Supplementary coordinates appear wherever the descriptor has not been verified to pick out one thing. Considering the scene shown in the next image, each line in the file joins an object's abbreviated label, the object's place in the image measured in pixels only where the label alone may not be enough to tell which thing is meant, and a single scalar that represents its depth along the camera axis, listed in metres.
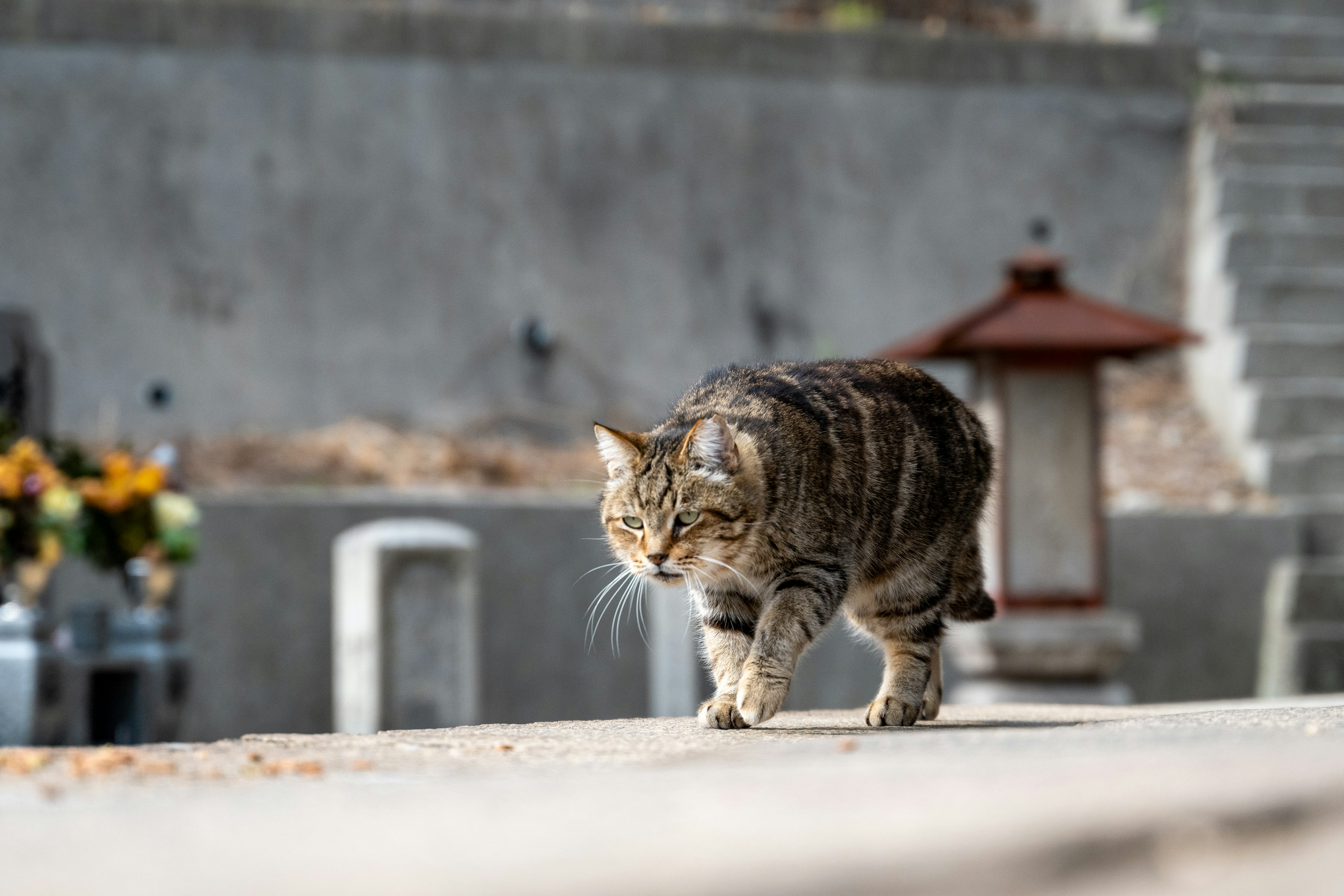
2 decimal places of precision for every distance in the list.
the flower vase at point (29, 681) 9.98
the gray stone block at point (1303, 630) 15.04
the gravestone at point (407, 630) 12.70
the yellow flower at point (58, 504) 10.47
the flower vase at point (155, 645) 11.12
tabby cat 6.05
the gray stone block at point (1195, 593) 15.38
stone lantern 11.95
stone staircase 15.45
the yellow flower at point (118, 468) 11.08
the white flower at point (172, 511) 11.22
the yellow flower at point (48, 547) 10.51
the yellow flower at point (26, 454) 10.55
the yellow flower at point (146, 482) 11.05
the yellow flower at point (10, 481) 10.30
